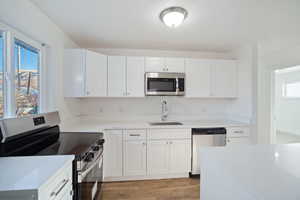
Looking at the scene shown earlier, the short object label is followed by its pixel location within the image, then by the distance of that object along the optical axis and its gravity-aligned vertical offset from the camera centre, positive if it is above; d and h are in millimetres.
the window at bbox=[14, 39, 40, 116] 1574 +240
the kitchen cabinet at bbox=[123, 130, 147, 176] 2455 -826
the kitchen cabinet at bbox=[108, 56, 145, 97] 2697 +410
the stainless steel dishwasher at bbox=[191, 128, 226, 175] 2568 -655
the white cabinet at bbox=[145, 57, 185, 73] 2799 +637
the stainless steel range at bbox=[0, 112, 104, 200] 1179 -422
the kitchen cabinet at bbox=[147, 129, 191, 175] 2502 -833
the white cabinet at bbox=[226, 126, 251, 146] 2656 -600
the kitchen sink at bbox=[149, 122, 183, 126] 2853 -428
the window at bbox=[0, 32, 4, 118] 1366 +233
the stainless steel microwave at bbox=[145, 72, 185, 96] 2764 +282
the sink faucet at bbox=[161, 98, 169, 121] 3075 -203
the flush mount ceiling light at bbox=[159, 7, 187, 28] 1659 +917
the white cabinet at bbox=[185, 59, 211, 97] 2906 +421
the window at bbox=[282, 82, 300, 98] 5562 +374
